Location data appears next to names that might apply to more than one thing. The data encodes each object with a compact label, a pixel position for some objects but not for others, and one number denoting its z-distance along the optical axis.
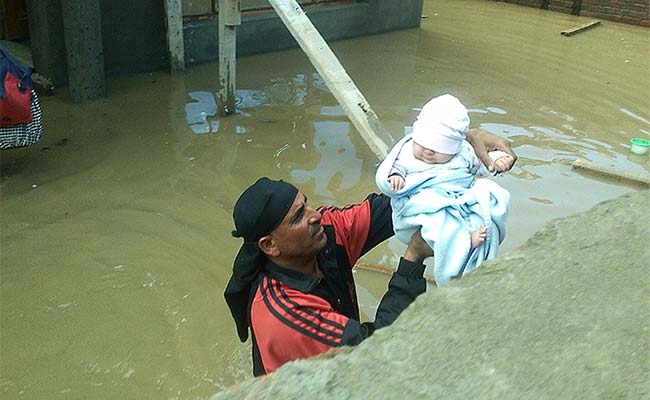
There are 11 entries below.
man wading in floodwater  1.94
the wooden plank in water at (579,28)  10.35
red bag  4.62
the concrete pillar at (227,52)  5.83
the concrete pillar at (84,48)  6.12
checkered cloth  4.76
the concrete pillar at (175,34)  7.12
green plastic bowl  6.04
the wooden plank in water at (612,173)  5.36
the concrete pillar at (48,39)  6.42
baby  2.06
